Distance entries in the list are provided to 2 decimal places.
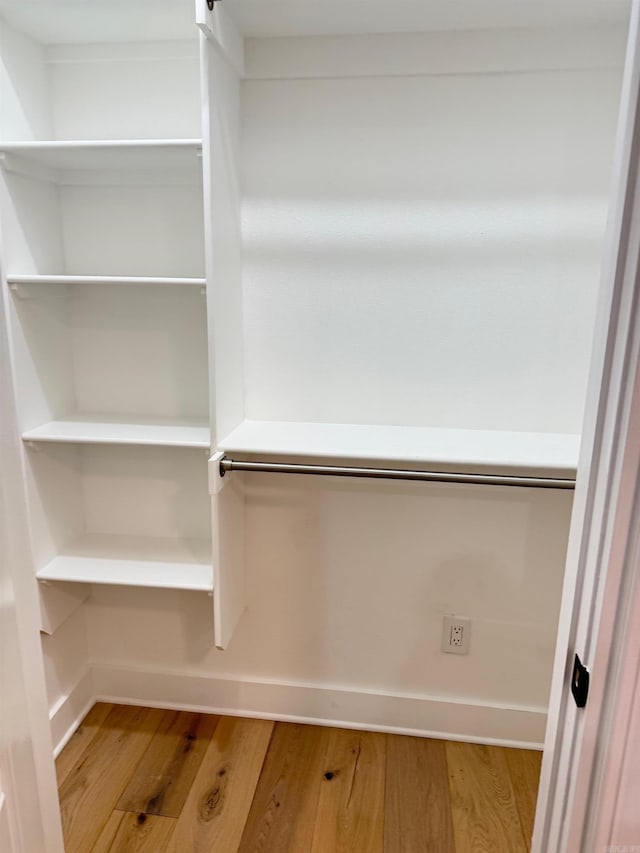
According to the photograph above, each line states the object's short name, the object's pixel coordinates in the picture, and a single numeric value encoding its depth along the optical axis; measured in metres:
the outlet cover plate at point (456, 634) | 1.93
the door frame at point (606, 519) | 0.63
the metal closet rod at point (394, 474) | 1.55
